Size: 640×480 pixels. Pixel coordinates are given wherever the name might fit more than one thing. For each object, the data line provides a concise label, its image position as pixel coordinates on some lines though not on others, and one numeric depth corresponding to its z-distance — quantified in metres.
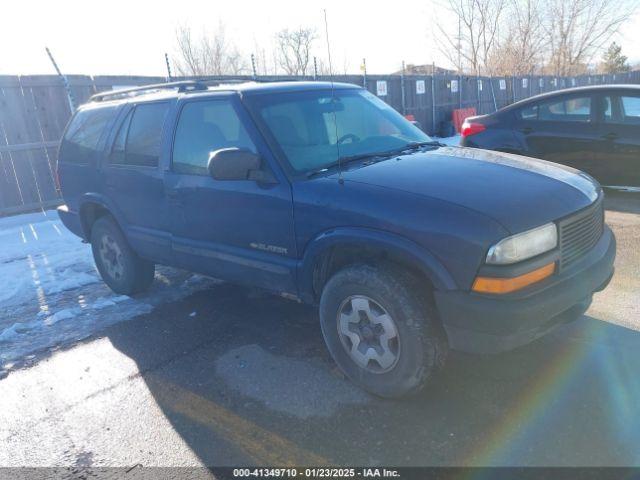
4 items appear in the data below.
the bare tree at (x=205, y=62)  21.30
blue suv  2.61
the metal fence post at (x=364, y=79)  14.07
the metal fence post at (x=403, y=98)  15.84
